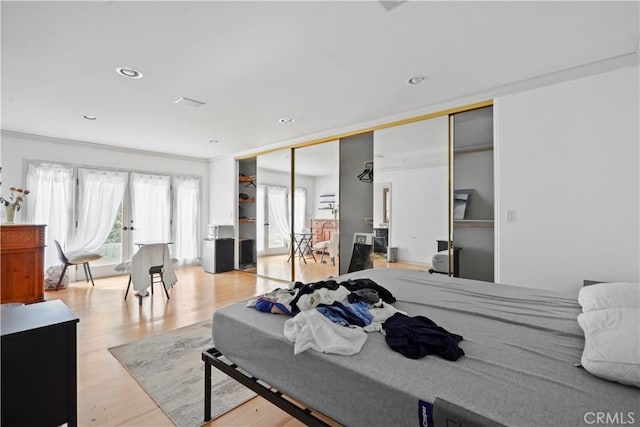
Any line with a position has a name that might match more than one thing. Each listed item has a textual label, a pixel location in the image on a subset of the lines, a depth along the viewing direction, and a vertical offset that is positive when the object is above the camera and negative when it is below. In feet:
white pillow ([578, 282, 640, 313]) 5.01 -1.40
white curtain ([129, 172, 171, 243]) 19.94 +0.60
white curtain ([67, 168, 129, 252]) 17.80 +0.62
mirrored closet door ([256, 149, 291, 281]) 19.66 +0.05
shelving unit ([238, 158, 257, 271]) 21.22 +0.05
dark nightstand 4.21 -2.22
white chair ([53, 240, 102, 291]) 15.69 -2.19
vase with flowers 13.37 +0.38
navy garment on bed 4.22 -1.81
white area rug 6.42 -3.98
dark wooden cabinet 12.53 -2.00
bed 3.16 -1.95
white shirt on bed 4.35 -1.81
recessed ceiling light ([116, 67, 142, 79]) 8.96 +4.30
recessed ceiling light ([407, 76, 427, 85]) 9.64 +4.35
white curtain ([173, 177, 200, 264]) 21.97 -0.10
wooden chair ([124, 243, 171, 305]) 13.23 -2.09
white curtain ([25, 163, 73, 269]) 16.25 +0.77
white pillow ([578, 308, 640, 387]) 3.42 -1.59
